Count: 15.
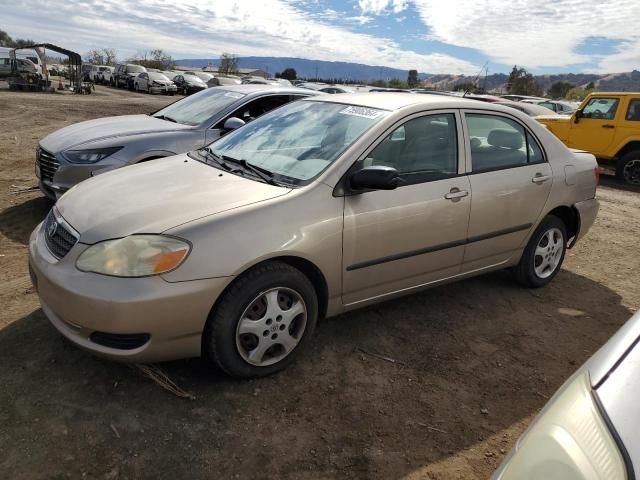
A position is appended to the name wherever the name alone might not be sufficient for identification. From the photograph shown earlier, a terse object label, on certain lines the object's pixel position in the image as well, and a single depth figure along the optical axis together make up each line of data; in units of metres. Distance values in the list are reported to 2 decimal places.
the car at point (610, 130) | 10.63
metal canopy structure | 26.02
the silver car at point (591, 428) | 1.21
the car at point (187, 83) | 32.05
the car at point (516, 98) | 23.04
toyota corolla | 2.55
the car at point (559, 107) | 18.39
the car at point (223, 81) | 29.75
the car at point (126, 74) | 35.56
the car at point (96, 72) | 41.38
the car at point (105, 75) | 39.98
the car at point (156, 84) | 32.09
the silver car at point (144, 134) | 5.07
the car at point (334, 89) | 20.63
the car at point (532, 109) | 13.49
